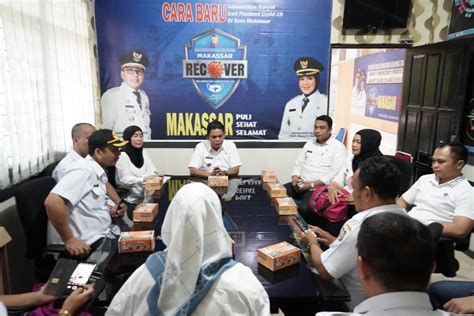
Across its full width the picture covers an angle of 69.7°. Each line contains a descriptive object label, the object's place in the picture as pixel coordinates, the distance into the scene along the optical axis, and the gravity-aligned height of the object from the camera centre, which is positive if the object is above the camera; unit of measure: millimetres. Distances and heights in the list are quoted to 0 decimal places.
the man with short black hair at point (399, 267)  892 -456
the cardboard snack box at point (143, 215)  1988 -714
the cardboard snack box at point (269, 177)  2861 -713
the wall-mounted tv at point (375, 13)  3896 +914
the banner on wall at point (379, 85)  5410 +158
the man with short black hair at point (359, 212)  1442 -528
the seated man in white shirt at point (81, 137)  2617 -358
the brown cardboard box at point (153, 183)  2693 -725
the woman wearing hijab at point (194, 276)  1028 -566
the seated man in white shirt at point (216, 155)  3428 -639
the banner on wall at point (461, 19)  3432 +789
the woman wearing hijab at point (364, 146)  2967 -448
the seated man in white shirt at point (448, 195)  2154 -681
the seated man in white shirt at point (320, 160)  3373 -662
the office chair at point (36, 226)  1841 -752
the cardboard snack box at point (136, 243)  1617 -713
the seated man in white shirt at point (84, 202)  1774 -609
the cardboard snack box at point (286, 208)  2146 -717
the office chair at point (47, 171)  2608 -619
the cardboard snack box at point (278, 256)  1464 -703
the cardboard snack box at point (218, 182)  2812 -734
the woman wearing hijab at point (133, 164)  3078 -681
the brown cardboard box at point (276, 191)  2455 -706
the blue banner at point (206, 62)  3941 +342
